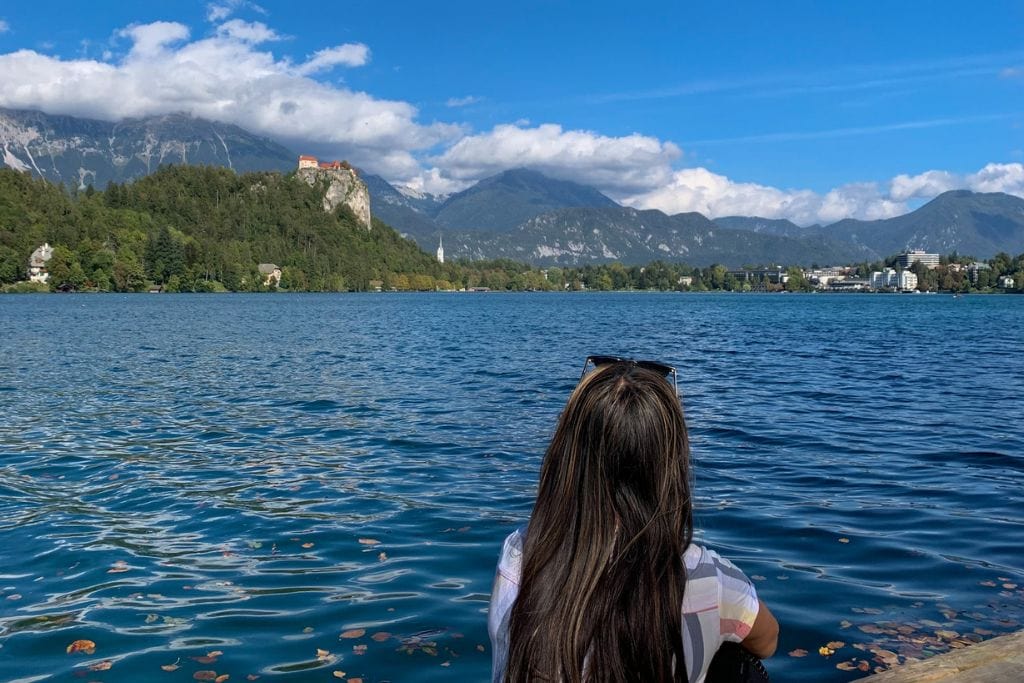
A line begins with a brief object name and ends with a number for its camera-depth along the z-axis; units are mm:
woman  3205
